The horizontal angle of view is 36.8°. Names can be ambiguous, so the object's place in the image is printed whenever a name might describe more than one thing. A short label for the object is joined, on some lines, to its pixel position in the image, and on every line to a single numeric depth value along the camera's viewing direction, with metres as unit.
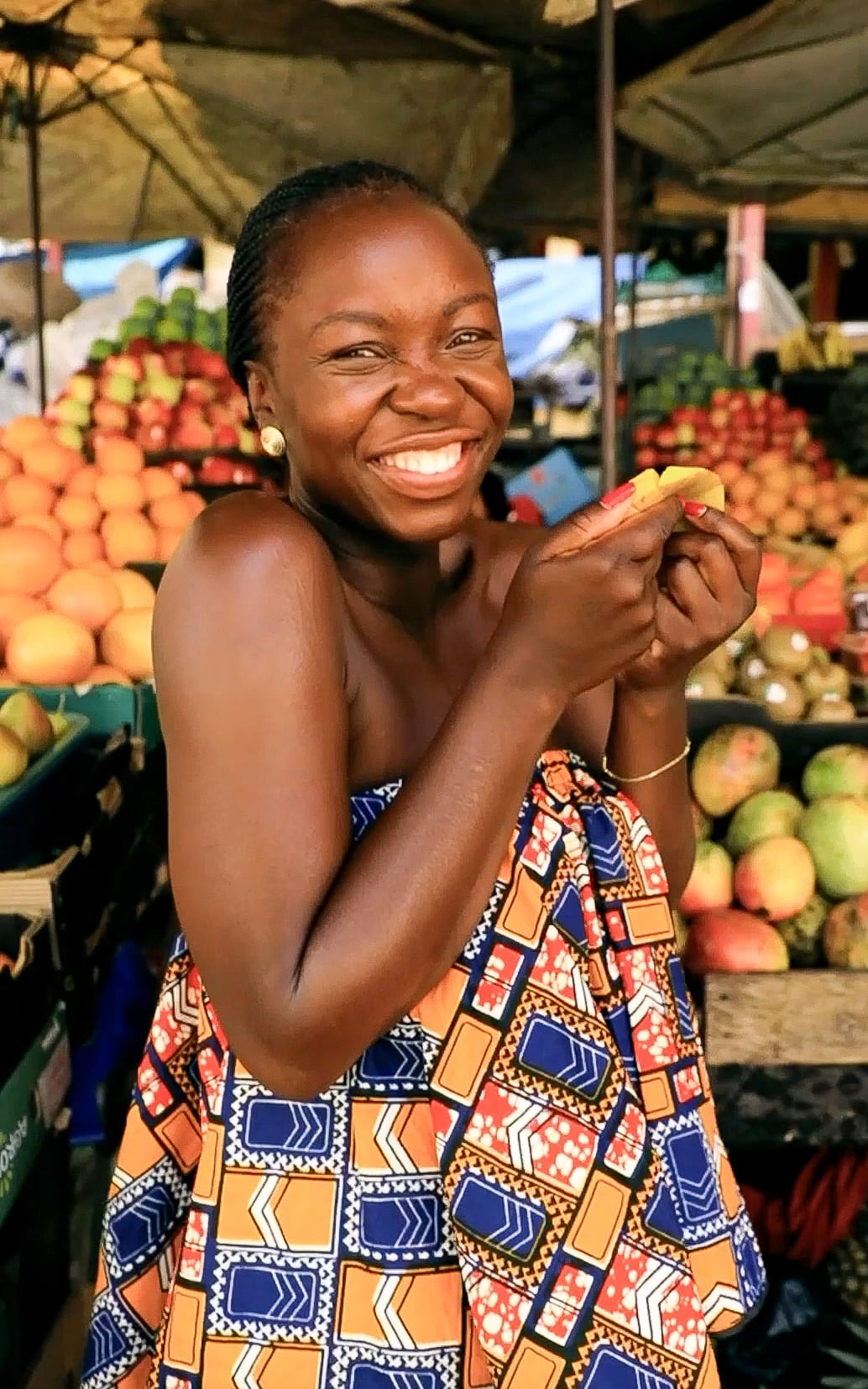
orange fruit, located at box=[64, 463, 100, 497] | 4.61
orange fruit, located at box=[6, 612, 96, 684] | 3.50
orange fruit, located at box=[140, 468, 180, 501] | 4.76
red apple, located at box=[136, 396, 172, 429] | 6.25
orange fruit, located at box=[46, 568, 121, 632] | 3.78
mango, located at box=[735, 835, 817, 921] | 2.49
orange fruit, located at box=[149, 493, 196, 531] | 4.63
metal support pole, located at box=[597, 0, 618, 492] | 2.70
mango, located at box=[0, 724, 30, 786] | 2.69
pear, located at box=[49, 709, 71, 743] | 3.19
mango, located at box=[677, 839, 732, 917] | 2.56
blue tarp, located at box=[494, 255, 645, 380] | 12.39
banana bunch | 10.23
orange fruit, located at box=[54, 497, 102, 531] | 4.36
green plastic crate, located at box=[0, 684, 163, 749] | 3.46
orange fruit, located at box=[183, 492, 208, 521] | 4.82
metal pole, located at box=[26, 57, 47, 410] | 5.73
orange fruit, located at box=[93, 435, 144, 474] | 4.93
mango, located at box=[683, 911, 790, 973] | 2.40
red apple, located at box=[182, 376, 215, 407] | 6.59
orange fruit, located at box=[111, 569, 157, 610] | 3.95
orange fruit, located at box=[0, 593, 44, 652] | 3.65
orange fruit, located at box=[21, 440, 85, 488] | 4.60
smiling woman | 1.07
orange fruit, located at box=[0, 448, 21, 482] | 4.59
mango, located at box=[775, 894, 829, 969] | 2.55
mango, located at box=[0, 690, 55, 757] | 2.90
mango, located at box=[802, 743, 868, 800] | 2.68
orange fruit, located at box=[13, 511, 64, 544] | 4.16
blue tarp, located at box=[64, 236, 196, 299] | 12.59
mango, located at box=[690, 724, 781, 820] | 2.69
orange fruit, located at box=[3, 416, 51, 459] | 4.86
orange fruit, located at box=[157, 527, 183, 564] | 4.47
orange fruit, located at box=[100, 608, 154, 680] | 3.71
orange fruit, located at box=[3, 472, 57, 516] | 4.34
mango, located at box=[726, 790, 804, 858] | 2.61
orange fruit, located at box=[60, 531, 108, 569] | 4.16
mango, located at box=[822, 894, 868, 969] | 2.41
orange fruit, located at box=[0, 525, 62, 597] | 3.79
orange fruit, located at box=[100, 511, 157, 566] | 4.34
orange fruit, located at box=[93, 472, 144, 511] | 4.55
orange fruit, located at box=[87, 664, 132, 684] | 3.64
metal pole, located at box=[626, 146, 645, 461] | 6.64
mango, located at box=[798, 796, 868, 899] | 2.54
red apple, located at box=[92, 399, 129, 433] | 6.21
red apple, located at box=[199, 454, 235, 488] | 6.21
